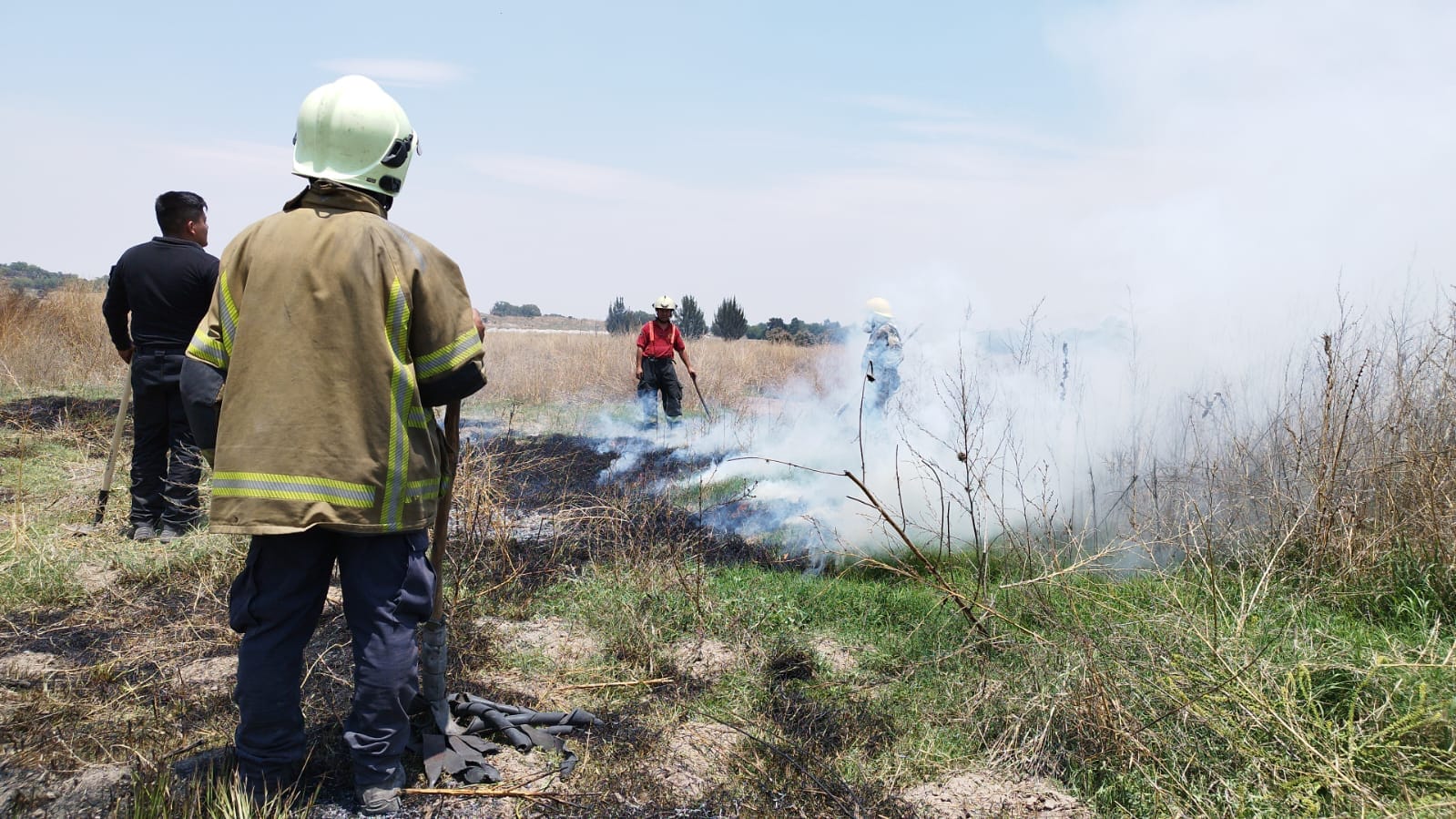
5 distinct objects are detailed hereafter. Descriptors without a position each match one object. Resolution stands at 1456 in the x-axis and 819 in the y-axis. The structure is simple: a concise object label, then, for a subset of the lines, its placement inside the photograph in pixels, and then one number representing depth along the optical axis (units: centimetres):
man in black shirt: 562
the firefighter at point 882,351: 937
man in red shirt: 1160
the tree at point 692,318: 3697
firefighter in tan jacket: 251
